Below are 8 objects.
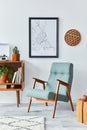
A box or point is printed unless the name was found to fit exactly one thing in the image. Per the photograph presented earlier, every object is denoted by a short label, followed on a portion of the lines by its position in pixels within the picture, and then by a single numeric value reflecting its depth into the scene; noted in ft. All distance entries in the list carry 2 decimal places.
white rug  10.94
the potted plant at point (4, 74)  15.84
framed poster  16.75
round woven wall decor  16.71
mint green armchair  13.37
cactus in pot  16.03
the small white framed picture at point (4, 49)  16.67
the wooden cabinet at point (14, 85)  15.57
